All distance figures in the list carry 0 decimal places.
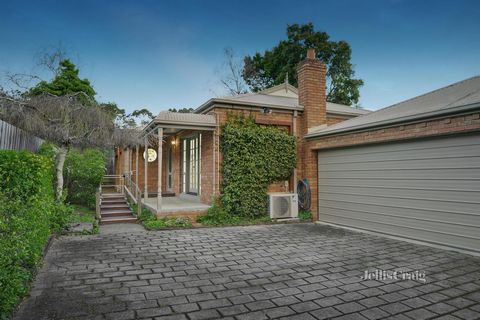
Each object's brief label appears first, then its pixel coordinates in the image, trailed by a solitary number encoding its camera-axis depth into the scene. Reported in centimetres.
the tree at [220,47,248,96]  2445
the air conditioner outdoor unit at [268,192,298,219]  838
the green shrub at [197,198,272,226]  788
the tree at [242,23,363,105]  2359
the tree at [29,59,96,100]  2012
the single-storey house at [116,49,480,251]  526
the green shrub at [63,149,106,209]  962
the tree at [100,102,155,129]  797
